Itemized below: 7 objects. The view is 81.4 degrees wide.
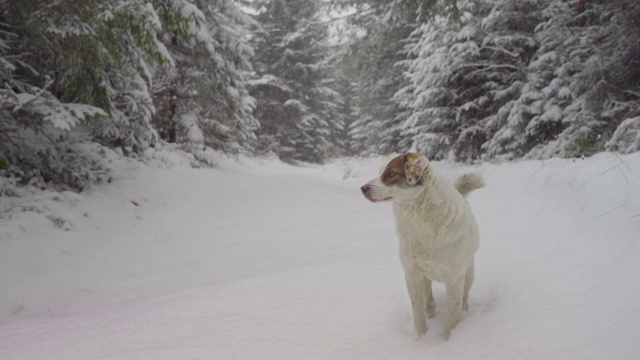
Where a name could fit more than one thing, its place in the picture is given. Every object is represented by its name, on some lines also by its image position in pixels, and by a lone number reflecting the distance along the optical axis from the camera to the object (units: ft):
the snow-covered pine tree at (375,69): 42.59
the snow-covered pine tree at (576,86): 22.22
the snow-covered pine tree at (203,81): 36.58
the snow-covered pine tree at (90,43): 17.72
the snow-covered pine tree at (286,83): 86.89
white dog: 9.08
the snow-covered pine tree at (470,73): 32.89
